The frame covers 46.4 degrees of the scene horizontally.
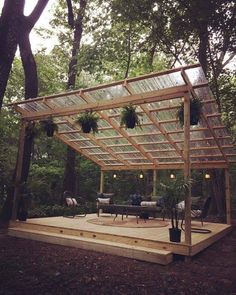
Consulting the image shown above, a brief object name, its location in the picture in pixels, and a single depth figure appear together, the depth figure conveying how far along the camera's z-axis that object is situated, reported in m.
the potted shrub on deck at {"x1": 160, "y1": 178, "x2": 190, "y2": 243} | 5.39
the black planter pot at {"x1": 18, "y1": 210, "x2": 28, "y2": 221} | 8.02
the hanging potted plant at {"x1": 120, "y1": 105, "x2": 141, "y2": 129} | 6.54
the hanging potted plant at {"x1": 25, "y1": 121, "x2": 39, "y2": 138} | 8.18
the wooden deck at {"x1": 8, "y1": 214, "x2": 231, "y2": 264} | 5.36
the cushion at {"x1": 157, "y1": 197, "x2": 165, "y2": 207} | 8.92
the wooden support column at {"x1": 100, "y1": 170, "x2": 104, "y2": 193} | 11.50
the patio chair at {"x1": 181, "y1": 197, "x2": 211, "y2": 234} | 7.96
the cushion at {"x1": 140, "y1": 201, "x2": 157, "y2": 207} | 9.04
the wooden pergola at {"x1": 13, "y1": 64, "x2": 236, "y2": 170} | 6.03
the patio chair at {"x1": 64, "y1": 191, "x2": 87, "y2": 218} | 9.42
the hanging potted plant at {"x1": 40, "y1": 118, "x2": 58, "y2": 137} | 7.86
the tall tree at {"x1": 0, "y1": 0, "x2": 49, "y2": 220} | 4.03
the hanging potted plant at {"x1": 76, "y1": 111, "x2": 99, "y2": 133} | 7.21
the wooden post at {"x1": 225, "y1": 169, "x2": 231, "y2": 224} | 8.92
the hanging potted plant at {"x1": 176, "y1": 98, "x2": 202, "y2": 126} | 5.94
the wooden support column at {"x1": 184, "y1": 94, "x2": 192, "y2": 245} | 5.30
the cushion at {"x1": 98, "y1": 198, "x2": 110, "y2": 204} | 10.07
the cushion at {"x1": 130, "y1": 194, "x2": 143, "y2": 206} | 9.56
